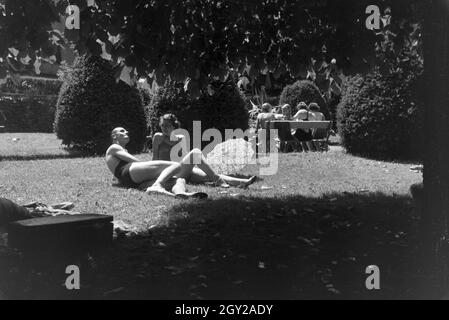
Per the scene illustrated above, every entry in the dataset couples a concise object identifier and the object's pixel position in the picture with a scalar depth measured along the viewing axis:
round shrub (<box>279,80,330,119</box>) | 19.48
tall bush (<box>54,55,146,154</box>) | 13.27
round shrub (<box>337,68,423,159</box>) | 11.68
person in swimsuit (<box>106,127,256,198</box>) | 7.70
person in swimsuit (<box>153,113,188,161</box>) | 8.60
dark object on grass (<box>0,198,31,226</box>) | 5.12
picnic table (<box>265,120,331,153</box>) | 13.08
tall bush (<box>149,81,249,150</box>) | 13.09
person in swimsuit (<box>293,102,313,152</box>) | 13.62
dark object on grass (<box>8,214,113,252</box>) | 4.54
